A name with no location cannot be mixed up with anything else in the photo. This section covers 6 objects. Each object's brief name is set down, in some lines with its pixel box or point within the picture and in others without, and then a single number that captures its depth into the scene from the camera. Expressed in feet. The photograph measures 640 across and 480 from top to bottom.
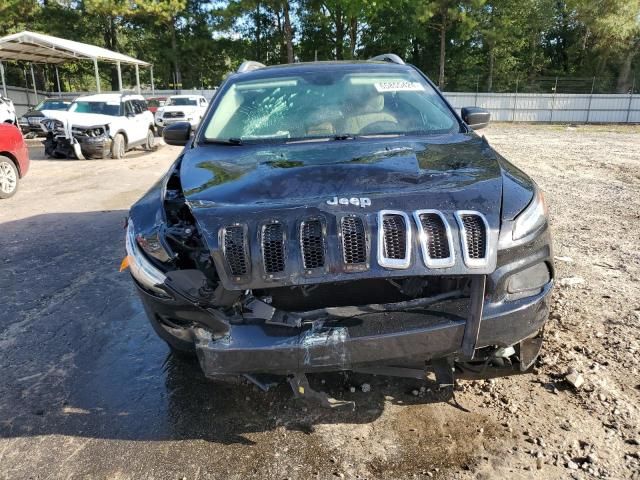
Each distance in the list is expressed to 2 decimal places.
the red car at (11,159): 26.86
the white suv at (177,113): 67.76
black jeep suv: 6.77
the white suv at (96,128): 43.42
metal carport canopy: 69.87
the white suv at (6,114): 46.41
